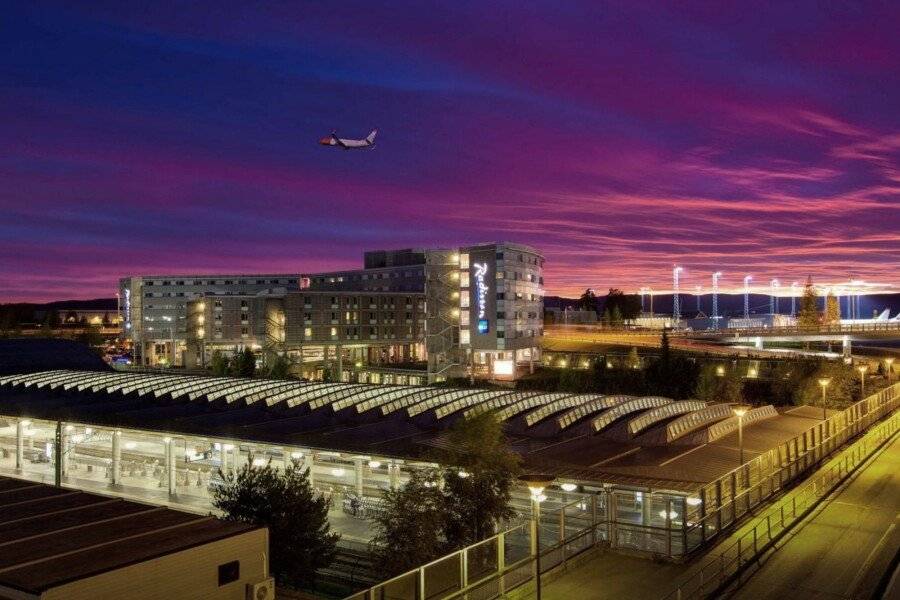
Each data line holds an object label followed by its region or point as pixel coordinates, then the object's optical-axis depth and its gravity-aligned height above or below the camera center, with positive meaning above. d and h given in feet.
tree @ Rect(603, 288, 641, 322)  558.56 +12.71
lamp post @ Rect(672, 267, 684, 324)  449.89 +18.49
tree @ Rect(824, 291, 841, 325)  443.82 +6.27
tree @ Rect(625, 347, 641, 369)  234.33 -12.93
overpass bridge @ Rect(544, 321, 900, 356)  272.72 -6.35
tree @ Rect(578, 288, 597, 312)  604.90 +16.37
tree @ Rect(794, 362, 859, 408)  148.97 -14.33
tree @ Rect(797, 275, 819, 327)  363.37 +5.48
